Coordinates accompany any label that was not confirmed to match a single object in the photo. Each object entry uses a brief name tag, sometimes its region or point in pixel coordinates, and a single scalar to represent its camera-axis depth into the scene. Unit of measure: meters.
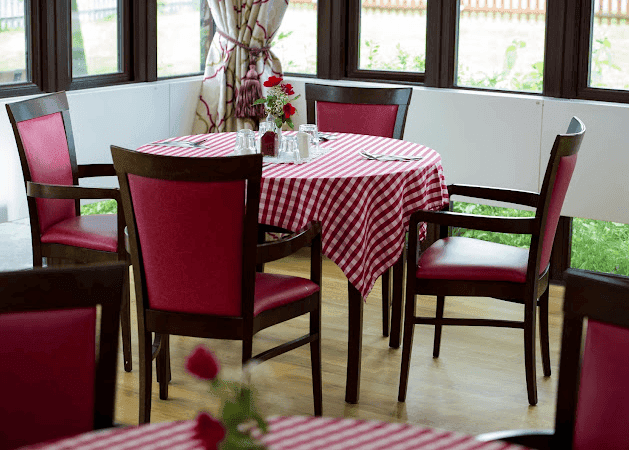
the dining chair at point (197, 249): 2.65
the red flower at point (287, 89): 3.64
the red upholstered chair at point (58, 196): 3.48
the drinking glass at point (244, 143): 3.57
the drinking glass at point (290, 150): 3.58
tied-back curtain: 5.24
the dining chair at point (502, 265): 3.19
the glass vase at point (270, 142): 3.61
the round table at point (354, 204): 3.24
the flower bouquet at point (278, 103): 3.61
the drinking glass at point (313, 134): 3.74
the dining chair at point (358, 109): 4.34
